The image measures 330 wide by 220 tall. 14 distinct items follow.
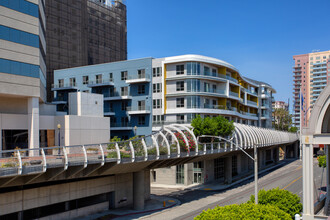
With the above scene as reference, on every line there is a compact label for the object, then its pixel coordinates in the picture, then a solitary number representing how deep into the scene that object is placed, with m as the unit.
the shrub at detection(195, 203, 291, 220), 17.31
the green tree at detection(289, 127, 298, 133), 114.49
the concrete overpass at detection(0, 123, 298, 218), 23.20
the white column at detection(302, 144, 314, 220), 18.12
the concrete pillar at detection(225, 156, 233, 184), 52.28
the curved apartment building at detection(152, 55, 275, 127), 57.94
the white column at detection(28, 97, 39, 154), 35.06
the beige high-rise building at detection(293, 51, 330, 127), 157.25
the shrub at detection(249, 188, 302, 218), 24.25
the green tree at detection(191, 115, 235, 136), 43.66
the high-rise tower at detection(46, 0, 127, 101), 74.44
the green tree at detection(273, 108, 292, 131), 123.10
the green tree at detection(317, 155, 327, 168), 50.40
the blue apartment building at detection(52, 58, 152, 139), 60.97
